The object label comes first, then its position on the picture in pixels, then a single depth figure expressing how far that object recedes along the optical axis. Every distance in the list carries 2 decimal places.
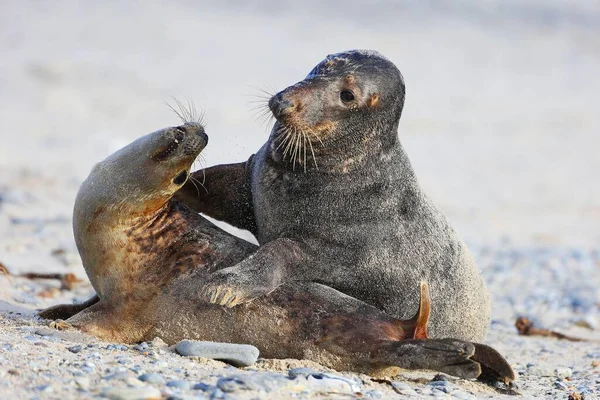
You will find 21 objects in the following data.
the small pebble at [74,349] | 9.43
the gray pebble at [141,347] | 9.97
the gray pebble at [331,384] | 8.87
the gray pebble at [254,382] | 8.39
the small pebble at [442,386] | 9.87
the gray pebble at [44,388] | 7.73
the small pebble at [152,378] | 8.33
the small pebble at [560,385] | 11.27
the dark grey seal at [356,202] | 10.87
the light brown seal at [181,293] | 10.07
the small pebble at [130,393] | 7.75
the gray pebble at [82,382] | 7.97
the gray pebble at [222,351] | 9.72
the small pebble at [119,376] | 8.27
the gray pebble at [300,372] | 9.12
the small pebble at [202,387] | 8.29
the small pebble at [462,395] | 9.62
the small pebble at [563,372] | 12.09
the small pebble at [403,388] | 9.54
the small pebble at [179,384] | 8.25
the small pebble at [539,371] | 12.12
